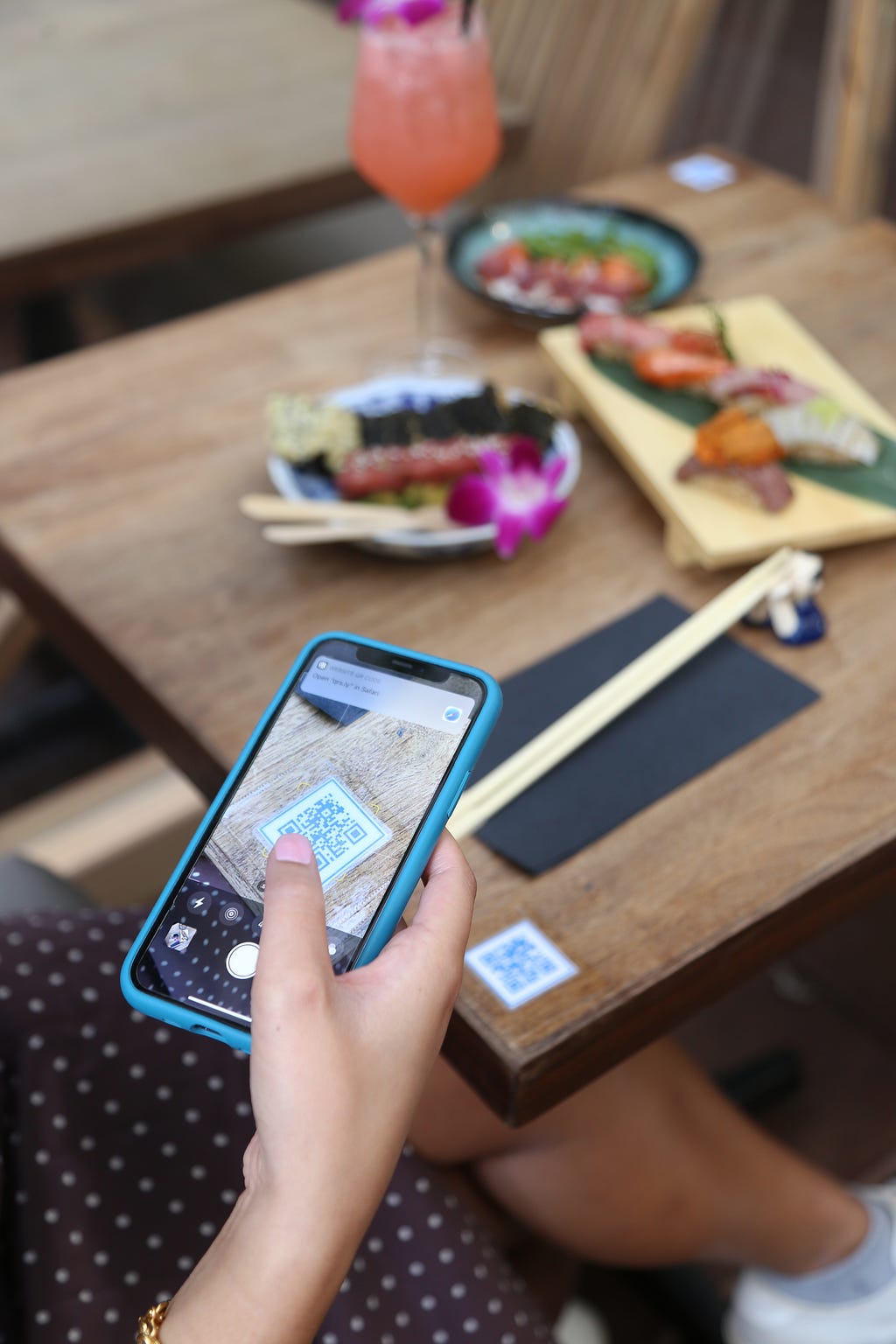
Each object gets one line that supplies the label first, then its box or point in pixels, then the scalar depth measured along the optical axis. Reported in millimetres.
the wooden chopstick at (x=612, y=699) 703
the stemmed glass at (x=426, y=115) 991
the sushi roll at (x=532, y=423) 927
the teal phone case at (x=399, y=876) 496
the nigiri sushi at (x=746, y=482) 870
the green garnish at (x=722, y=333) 1015
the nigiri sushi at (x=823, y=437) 907
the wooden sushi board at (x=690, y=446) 854
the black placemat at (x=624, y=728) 693
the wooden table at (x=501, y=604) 637
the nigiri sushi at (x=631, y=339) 1015
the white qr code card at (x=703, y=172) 1386
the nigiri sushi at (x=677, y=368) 979
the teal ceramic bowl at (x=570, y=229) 1199
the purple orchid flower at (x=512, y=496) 857
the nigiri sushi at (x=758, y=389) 947
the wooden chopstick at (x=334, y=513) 869
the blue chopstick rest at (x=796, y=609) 809
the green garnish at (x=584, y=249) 1197
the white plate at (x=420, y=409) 857
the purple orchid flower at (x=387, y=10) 958
